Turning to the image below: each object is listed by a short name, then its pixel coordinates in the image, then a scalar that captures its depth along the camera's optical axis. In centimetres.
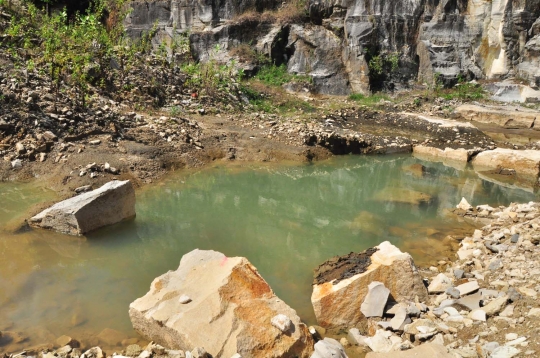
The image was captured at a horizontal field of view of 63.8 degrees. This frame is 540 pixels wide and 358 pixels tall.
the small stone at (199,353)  324
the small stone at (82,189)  696
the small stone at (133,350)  355
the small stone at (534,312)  350
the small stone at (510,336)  327
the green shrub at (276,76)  1748
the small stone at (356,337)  389
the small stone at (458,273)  480
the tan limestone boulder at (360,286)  415
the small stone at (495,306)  377
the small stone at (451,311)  393
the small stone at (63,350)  347
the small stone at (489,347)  317
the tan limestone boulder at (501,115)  1411
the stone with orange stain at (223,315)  337
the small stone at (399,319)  389
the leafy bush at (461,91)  1691
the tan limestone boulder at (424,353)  313
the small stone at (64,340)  373
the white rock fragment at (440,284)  442
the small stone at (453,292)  424
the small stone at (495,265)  482
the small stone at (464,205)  753
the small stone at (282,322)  343
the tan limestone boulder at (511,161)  995
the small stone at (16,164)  755
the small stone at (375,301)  408
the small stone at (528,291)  391
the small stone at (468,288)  424
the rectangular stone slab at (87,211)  558
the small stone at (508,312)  367
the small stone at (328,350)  332
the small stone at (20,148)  783
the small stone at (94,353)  347
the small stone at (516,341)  315
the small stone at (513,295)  385
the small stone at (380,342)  368
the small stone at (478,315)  369
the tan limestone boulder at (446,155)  1093
